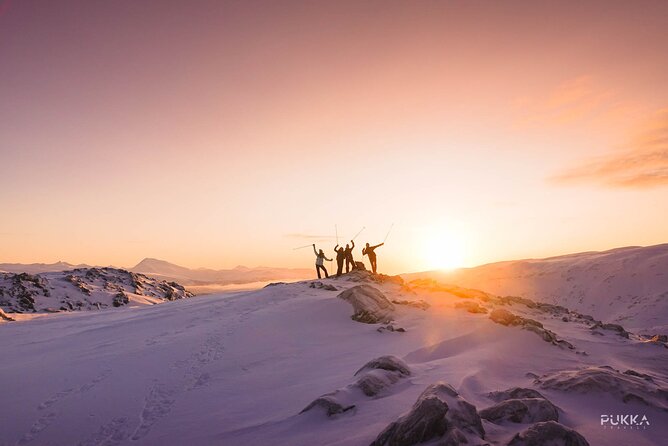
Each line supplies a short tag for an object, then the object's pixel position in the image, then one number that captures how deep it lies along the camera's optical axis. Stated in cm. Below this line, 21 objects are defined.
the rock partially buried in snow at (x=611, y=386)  561
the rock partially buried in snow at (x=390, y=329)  1088
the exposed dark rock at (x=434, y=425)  388
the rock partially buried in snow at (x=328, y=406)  522
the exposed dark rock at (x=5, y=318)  1708
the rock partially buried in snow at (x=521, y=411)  457
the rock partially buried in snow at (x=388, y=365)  673
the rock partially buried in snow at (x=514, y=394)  530
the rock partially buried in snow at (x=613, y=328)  1259
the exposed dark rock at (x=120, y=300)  2666
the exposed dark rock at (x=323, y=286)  1694
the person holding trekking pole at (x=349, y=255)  2412
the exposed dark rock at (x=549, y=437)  368
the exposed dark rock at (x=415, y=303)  1410
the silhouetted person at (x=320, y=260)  2322
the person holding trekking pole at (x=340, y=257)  2380
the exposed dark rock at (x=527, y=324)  970
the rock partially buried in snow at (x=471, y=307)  1283
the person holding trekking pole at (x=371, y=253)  2417
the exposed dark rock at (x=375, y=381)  582
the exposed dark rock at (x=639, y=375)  692
